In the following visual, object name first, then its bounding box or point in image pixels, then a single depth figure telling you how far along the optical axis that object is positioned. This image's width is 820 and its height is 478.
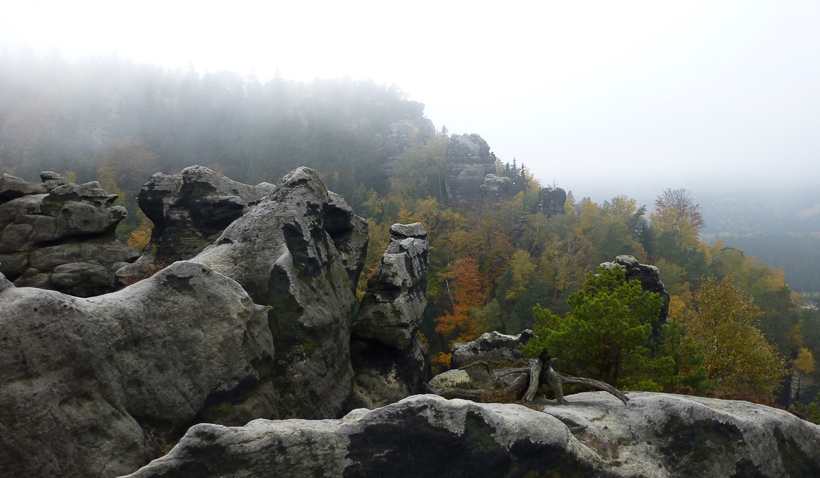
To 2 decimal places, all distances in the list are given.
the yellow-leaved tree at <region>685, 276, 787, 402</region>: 20.47
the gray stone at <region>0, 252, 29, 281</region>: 19.41
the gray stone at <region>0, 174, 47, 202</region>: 21.81
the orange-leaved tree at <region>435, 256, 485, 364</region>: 42.25
